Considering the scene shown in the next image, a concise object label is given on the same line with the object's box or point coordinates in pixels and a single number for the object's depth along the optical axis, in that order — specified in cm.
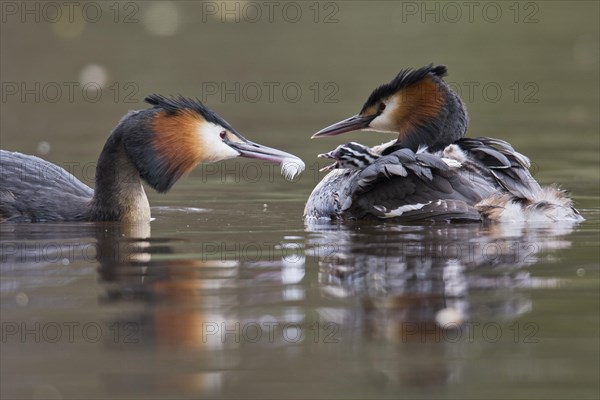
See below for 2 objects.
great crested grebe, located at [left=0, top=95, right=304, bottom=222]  1812
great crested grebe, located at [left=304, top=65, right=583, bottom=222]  1784
